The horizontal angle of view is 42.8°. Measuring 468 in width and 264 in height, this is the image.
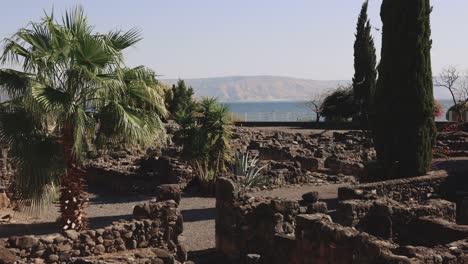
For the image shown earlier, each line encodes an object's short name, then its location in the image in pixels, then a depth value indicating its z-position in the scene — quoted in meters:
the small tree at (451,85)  43.86
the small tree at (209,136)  21.58
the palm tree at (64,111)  12.49
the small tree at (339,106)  47.28
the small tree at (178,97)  49.59
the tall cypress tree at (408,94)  20.70
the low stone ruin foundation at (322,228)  9.96
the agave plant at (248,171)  21.62
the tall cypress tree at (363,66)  43.50
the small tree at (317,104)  49.51
